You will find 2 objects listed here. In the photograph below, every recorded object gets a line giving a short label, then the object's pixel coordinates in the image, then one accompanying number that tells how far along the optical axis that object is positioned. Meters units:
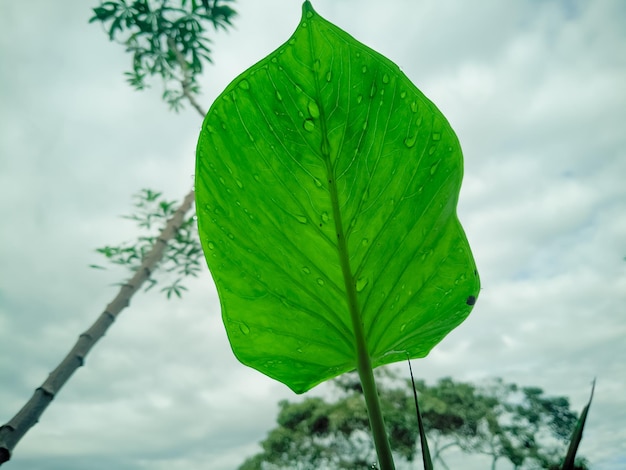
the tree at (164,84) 2.55
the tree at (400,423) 10.40
